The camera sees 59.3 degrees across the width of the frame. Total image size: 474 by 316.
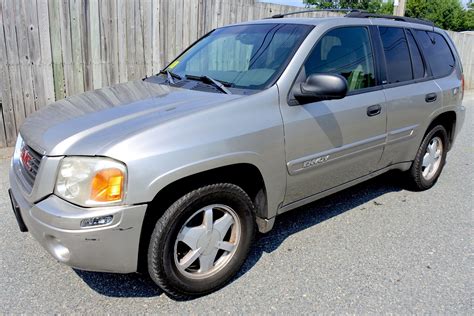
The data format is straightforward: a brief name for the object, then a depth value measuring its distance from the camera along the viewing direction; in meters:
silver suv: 2.36
